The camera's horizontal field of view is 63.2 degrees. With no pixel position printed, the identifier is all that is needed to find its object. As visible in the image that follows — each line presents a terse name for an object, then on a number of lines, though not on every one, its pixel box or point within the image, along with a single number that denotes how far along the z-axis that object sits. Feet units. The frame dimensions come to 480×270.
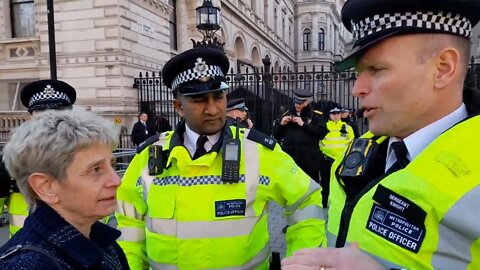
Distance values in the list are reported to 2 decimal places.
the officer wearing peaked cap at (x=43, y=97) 9.70
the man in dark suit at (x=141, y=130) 36.67
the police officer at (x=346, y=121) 27.44
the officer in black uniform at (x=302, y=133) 21.91
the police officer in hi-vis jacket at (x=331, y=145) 23.66
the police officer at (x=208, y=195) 7.06
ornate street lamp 29.22
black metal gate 39.29
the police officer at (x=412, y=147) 3.48
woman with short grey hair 4.82
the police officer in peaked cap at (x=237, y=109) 21.45
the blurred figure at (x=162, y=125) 39.01
